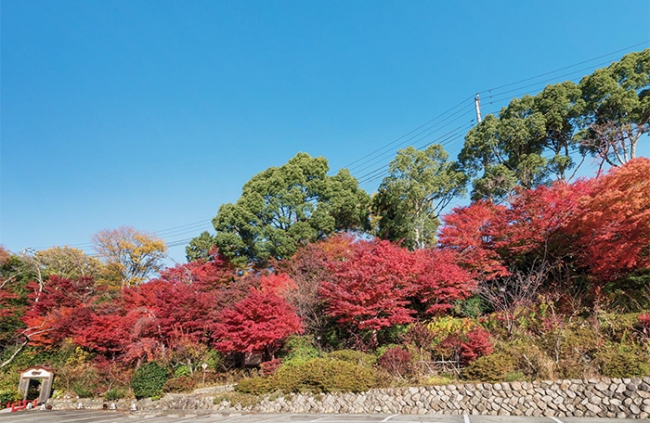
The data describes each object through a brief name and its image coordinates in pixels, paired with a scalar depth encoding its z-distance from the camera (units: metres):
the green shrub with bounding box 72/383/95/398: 14.15
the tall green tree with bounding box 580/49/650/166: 14.83
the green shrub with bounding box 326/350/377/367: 10.80
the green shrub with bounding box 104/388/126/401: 13.33
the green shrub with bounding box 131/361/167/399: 12.43
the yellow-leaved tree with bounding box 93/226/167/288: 25.64
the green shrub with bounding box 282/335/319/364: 12.07
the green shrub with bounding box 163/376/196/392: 12.47
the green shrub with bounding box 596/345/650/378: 7.44
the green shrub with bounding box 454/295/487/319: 11.93
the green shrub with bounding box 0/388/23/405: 14.31
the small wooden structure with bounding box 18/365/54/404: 14.55
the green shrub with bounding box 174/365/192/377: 13.24
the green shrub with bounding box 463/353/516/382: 8.59
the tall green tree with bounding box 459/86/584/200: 16.20
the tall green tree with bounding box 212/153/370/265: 18.42
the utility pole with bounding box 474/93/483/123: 21.86
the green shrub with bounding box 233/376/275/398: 10.62
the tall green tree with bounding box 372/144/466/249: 18.03
